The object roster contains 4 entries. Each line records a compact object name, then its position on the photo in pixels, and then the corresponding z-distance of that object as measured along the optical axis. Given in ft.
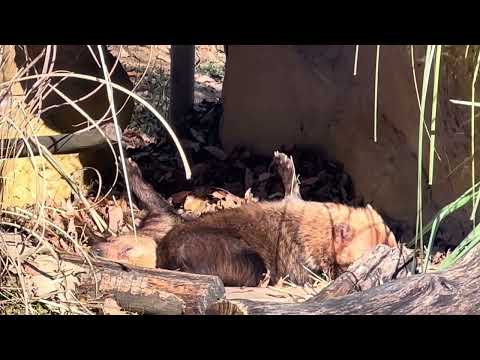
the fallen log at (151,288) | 13.25
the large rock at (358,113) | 18.29
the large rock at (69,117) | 20.12
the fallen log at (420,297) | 10.14
